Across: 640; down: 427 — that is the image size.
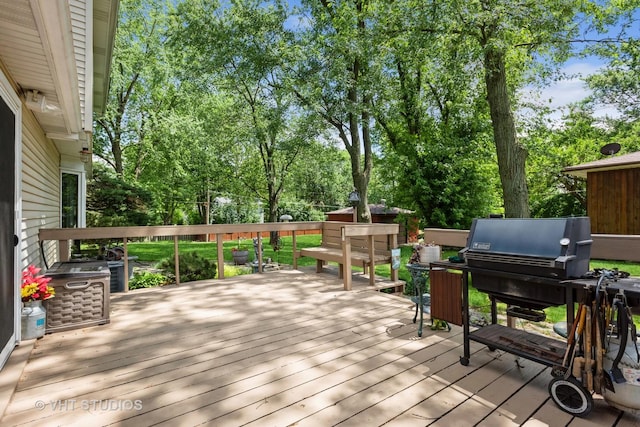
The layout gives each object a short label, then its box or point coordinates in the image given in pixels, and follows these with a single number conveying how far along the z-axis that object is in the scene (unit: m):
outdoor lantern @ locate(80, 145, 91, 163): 6.34
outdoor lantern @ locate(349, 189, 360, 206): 7.20
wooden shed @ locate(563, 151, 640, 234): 8.57
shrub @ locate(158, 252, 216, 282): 5.86
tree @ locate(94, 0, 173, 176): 14.91
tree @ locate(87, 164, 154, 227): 9.12
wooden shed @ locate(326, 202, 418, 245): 11.85
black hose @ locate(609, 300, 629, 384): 1.65
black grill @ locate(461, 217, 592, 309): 1.93
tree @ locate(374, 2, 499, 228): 7.26
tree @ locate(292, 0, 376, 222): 8.55
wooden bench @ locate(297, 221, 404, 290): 4.72
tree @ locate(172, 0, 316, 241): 9.72
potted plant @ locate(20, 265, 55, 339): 2.89
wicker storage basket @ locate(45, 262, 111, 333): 3.16
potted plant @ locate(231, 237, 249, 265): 8.84
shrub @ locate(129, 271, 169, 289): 5.58
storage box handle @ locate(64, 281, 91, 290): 3.19
